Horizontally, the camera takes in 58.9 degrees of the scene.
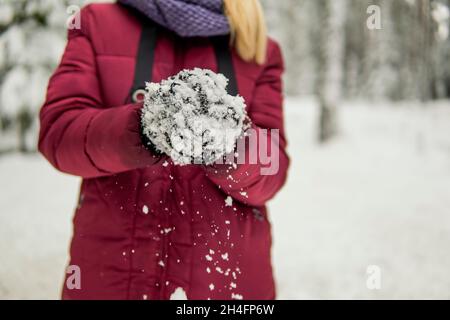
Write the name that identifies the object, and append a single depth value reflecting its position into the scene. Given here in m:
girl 1.26
